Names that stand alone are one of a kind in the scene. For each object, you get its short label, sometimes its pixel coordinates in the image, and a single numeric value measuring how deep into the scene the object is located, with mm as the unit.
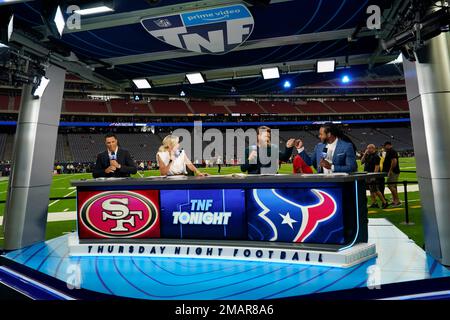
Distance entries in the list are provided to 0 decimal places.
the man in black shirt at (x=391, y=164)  9133
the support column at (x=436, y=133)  4133
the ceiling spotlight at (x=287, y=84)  9156
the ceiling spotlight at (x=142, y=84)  8445
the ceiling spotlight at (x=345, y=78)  8458
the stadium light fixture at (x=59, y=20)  4535
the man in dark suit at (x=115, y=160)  5965
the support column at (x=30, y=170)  5934
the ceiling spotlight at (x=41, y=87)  6027
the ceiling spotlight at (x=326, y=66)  7300
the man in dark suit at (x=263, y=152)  5531
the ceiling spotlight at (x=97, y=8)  4332
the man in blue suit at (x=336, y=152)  4945
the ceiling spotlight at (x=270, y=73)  7758
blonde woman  5727
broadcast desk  4176
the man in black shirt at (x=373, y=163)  9539
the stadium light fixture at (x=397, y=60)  6934
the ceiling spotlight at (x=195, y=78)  8141
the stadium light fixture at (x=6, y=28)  4734
